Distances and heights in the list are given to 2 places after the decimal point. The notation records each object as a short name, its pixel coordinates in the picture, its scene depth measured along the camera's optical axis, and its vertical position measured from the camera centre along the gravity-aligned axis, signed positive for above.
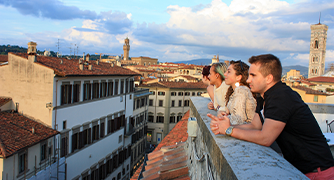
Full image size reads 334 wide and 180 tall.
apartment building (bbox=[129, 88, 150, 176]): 30.77 -6.89
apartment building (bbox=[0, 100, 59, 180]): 11.23 -3.59
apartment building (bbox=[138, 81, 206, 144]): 42.41 -6.06
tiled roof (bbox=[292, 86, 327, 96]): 26.70 -1.52
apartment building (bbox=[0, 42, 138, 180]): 14.98 -2.24
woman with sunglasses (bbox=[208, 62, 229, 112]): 4.58 -0.14
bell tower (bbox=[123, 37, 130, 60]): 146.50 +14.01
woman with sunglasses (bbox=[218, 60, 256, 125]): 3.13 -0.38
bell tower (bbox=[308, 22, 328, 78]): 115.19 +13.01
